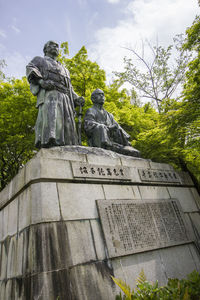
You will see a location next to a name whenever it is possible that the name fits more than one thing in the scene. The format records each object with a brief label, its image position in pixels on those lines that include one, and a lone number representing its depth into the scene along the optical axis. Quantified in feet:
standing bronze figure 15.26
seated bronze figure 17.01
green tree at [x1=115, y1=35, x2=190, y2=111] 43.65
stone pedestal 9.00
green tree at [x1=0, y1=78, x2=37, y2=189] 32.94
